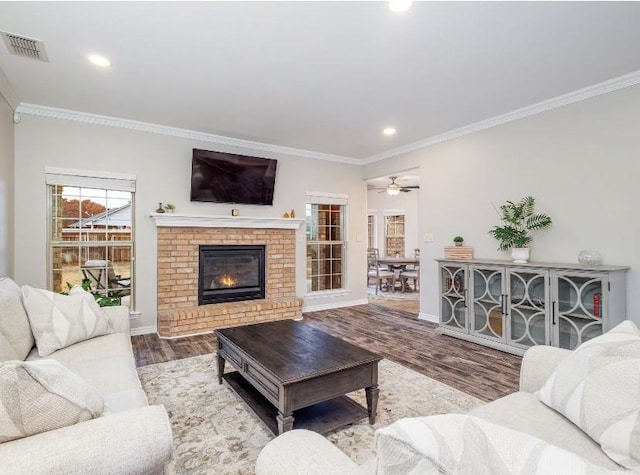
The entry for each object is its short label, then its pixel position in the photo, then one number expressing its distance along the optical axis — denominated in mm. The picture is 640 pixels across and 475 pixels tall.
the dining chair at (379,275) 7667
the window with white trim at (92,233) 4090
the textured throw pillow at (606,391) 1080
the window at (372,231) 10602
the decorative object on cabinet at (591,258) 3348
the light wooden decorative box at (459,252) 4430
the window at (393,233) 10414
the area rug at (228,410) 1966
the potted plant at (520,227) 3838
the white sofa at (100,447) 908
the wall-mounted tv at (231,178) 4781
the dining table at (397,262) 7670
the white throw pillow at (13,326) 1974
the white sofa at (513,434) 881
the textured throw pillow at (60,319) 2320
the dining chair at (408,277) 7693
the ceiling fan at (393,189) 7379
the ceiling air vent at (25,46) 2518
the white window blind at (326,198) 5895
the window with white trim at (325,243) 6004
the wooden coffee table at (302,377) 1992
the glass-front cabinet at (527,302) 3129
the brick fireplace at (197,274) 4473
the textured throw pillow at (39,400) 973
